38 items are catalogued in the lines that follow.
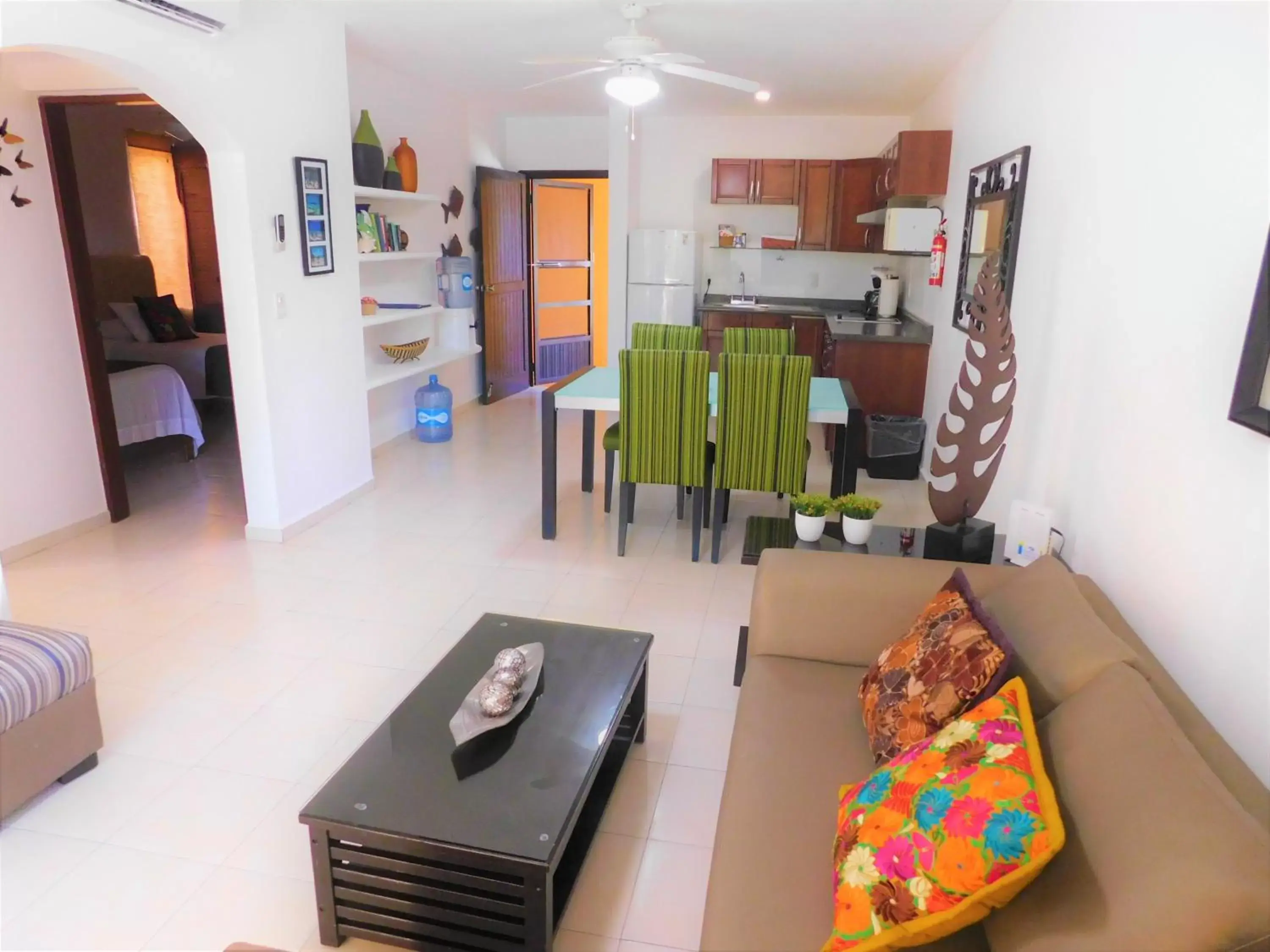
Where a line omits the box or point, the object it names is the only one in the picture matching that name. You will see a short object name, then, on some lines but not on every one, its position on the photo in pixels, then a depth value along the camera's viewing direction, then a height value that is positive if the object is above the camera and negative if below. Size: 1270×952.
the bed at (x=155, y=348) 5.70 -0.66
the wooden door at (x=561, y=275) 7.63 -0.18
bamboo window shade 6.45 +0.28
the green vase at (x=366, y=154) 4.57 +0.53
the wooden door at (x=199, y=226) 6.74 +0.19
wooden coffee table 1.58 -1.07
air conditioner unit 2.79 +0.80
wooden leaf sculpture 2.39 -0.43
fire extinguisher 4.69 +0.04
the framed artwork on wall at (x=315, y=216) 3.84 +0.17
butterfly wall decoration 3.42 +0.35
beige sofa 1.03 -0.80
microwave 5.16 +0.20
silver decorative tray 1.85 -1.02
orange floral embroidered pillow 1.17 -0.82
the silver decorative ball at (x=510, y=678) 1.96 -0.98
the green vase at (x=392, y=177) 4.91 +0.44
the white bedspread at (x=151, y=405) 4.80 -0.90
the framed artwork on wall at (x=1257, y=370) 1.52 -0.19
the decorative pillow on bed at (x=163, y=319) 5.98 -0.49
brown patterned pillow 1.56 -0.79
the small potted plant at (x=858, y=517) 2.69 -0.81
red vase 5.09 +0.53
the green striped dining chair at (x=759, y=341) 4.50 -0.43
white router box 2.42 -0.77
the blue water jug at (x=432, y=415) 5.87 -1.11
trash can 5.05 -1.10
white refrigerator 6.66 -0.14
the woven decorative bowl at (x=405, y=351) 5.35 -0.62
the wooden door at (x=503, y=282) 6.70 -0.22
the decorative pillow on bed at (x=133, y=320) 5.88 -0.49
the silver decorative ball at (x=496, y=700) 1.90 -0.99
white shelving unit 4.95 -0.36
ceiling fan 3.65 +0.84
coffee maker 6.21 -0.25
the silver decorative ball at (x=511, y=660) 2.02 -0.96
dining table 3.61 -0.65
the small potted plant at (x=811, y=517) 2.75 -0.83
